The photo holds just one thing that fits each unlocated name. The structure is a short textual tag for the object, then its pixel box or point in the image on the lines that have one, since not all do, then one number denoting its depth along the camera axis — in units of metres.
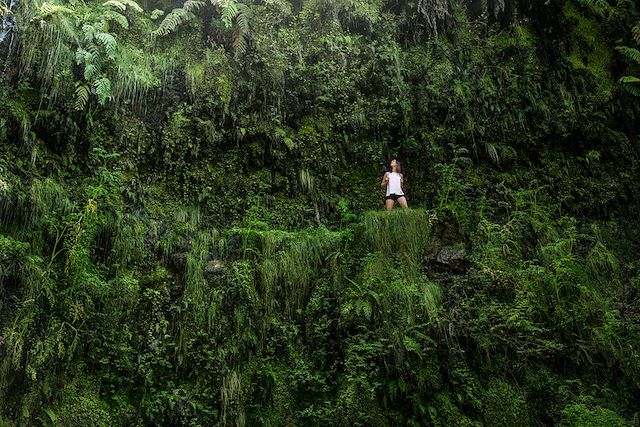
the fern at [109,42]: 7.05
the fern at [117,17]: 7.53
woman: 7.84
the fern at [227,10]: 8.07
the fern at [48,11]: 6.84
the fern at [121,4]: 7.49
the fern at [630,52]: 8.95
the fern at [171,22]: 8.05
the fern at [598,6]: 9.75
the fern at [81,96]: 6.81
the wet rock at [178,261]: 6.59
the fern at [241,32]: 8.27
